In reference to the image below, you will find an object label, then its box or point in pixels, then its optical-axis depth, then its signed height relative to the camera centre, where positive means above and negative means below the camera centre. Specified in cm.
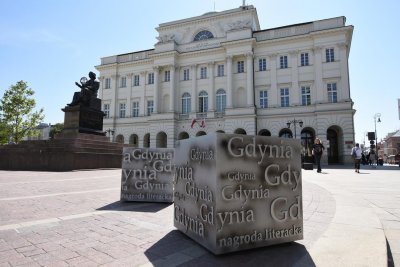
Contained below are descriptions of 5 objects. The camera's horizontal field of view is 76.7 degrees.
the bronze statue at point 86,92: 1655 +385
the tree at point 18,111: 3341 +504
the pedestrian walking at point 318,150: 1558 -4
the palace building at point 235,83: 3123 +943
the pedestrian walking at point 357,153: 1509 -22
